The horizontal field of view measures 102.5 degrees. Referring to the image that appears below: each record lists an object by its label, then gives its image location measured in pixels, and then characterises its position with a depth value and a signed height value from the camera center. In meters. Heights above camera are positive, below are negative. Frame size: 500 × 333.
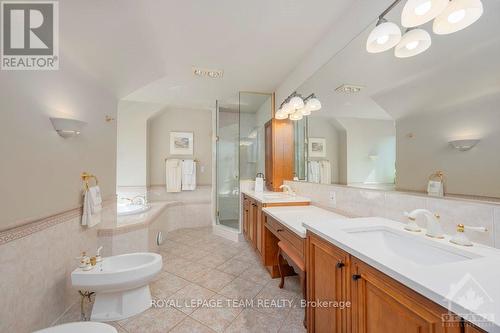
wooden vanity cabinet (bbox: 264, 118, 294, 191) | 3.03 +0.21
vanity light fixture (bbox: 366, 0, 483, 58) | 0.92 +0.74
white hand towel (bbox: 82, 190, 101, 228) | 1.90 -0.43
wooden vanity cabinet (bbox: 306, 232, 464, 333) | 0.63 -0.54
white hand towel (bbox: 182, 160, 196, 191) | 4.09 -0.17
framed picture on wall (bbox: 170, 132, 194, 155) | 4.16 +0.50
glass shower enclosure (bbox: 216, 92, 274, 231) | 3.58 +0.38
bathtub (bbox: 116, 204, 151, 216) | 2.96 -0.67
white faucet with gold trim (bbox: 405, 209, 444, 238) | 0.99 -0.29
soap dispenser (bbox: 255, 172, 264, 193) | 3.20 -0.28
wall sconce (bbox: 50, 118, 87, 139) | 1.58 +0.33
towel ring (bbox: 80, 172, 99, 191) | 1.97 -0.11
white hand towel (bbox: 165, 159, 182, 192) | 4.03 -0.17
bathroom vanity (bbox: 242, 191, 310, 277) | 2.27 -0.60
